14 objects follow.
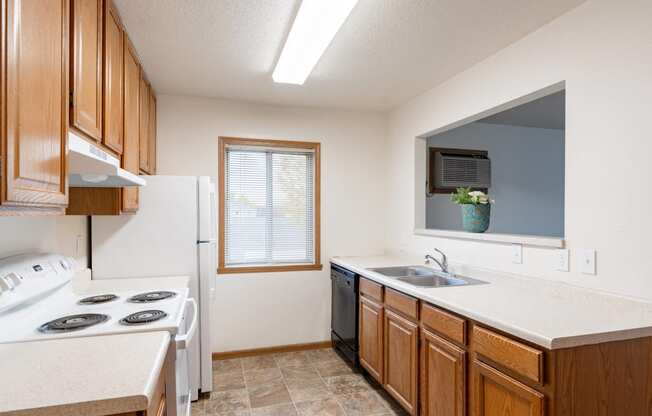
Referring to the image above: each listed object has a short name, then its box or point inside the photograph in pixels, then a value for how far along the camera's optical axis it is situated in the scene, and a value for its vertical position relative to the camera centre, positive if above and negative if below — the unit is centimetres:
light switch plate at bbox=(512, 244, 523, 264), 225 -29
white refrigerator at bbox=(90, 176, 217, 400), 259 -26
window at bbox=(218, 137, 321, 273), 355 +0
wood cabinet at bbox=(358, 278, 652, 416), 140 -72
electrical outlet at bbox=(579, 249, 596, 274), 182 -28
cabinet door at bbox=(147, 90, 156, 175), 301 +60
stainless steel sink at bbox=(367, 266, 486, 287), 260 -54
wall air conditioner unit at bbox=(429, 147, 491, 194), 391 +38
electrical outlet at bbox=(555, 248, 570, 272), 196 -29
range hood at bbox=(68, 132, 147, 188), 131 +15
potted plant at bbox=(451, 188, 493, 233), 268 -3
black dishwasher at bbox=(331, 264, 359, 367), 315 -95
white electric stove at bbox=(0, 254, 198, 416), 147 -50
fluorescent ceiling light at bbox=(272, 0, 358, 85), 181 +95
